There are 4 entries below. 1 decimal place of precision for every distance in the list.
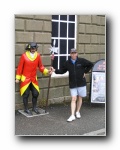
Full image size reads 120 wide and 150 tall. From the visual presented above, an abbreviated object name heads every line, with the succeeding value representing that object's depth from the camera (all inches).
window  185.0
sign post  188.5
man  188.4
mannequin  178.1
